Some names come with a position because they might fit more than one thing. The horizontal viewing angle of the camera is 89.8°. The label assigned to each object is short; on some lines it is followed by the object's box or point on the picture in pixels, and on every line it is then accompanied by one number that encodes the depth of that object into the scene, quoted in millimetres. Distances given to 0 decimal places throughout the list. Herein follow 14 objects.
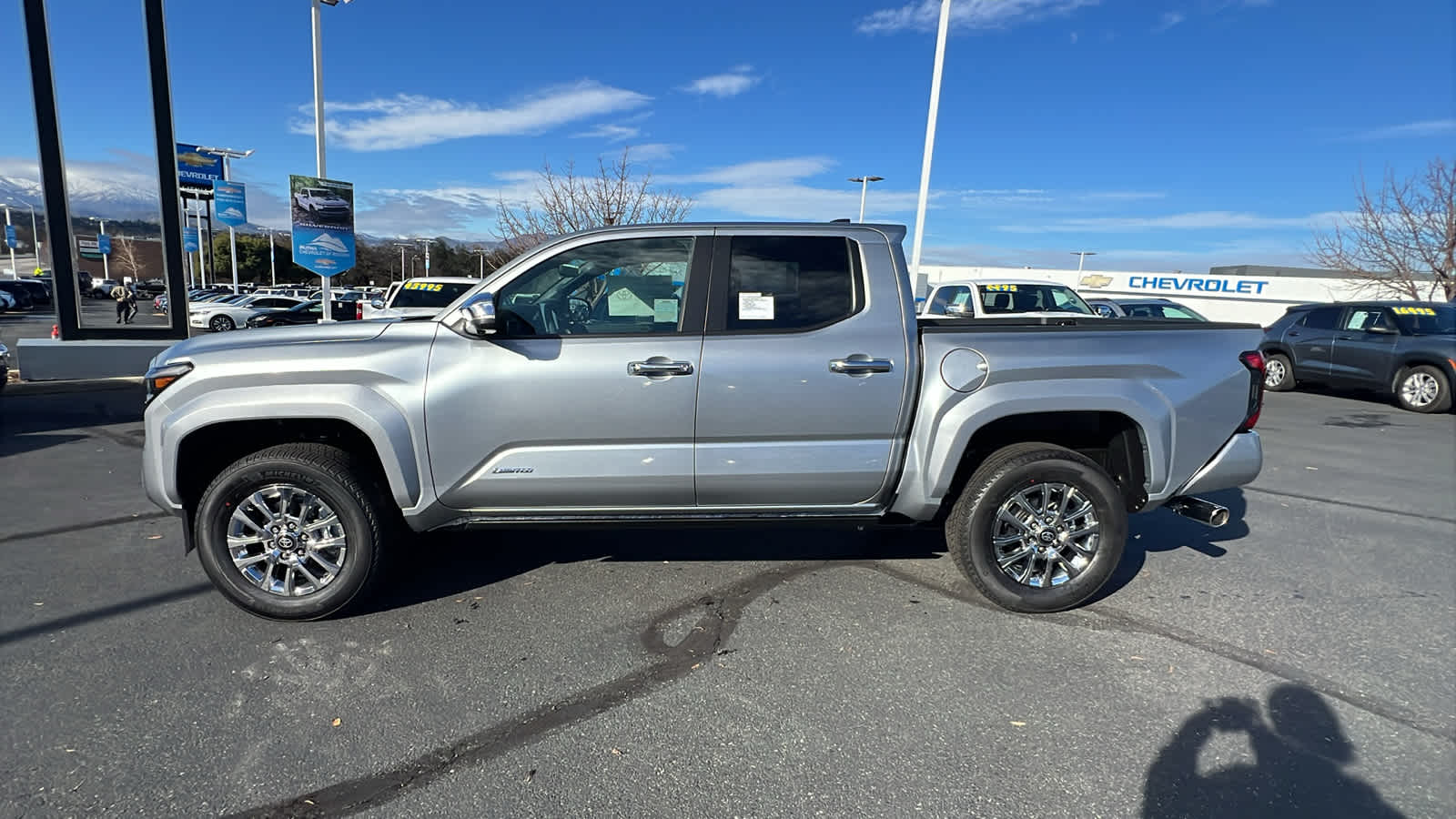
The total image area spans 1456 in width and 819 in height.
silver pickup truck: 3439
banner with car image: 14016
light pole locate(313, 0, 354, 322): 16312
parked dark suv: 11211
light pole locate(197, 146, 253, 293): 39844
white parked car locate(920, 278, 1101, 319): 12266
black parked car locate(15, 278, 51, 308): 41438
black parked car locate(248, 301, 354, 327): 26359
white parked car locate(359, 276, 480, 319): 13617
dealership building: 31898
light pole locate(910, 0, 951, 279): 17391
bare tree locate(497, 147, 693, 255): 19719
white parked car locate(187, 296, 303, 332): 25469
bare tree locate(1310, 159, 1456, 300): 21266
